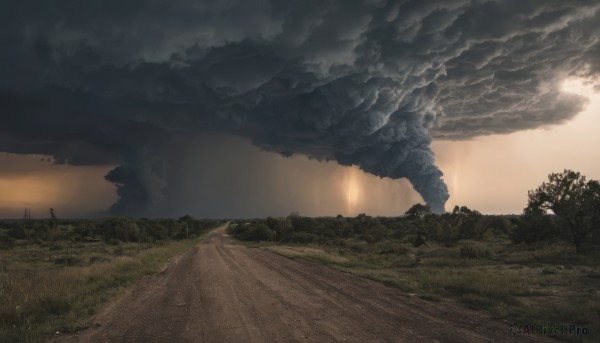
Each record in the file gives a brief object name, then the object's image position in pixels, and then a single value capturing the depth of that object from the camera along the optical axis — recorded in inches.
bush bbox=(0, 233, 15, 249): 2105.1
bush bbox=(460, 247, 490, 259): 1279.5
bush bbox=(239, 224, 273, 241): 2704.2
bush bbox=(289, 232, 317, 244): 2413.3
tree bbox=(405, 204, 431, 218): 4662.9
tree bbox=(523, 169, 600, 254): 1339.8
